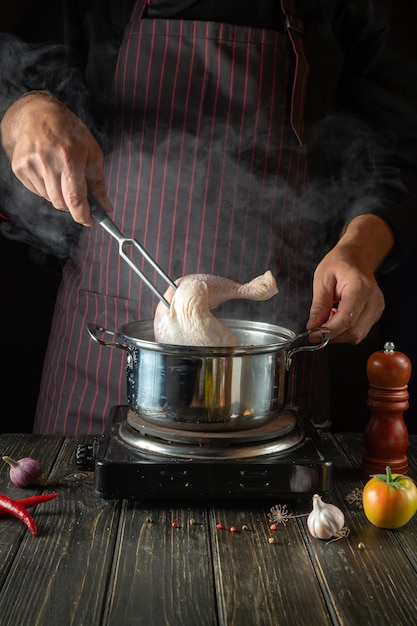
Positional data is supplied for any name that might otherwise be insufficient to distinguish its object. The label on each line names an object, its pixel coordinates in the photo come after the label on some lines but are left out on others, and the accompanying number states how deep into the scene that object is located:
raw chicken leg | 1.49
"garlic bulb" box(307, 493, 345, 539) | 1.20
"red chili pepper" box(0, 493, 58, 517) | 1.27
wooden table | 0.99
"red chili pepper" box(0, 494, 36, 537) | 1.22
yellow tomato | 1.22
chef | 1.96
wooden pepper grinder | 1.44
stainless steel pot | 1.31
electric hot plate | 1.28
